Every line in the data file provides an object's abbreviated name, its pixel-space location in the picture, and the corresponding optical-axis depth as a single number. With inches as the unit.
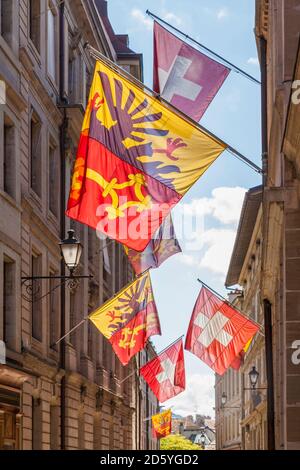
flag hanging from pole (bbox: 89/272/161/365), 1070.4
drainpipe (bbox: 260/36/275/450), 922.1
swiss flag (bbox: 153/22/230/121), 716.0
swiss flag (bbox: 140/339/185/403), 1405.0
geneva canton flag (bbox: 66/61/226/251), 607.8
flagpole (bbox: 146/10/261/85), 705.0
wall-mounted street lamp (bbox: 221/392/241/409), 2323.6
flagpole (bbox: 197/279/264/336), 1084.5
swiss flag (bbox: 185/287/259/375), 1062.4
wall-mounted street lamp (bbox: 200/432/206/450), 2922.5
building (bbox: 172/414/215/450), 7237.7
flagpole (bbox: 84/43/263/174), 566.8
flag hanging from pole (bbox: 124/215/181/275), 1207.7
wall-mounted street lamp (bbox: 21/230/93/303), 794.8
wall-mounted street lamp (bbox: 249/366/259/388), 1503.6
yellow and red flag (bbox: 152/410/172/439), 2175.2
